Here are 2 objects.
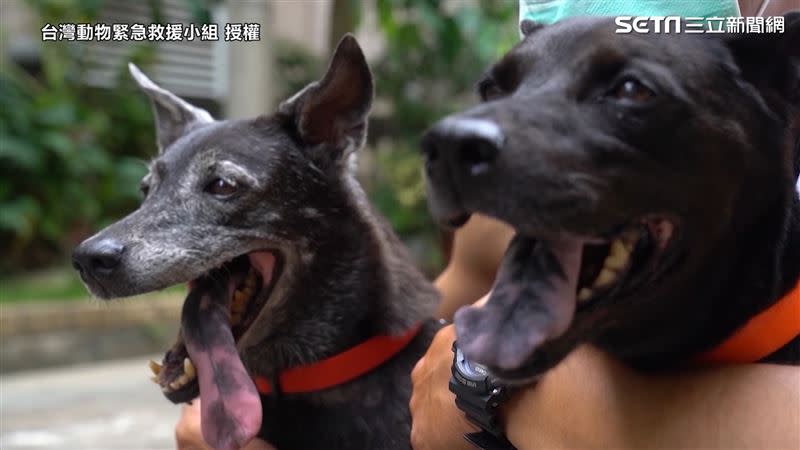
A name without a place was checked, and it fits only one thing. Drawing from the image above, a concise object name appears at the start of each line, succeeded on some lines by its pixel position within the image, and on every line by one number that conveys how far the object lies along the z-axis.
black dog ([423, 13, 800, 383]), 0.42
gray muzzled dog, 0.67
